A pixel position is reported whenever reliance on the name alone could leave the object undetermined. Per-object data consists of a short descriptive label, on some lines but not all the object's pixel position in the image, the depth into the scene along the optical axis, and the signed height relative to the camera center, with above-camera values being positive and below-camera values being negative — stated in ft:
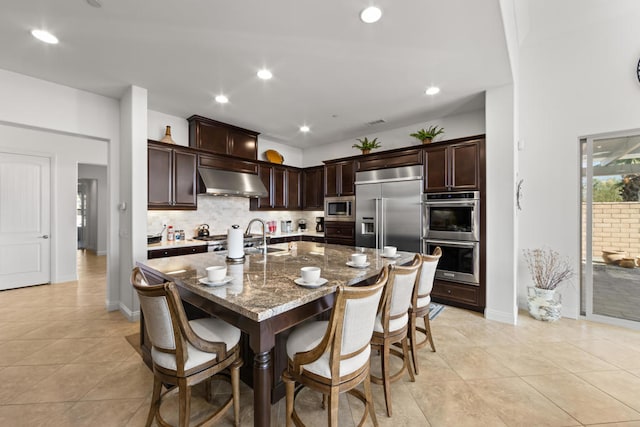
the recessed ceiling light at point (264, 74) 9.18 +4.91
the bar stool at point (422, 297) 6.94 -2.32
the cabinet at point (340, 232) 15.44 -1.22
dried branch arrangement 10.78 -2.36
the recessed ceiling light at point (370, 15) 6.32 +4.86
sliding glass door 10.06 -0.64
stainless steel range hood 13.25 +1.56
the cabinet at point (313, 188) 17.83 +1.65
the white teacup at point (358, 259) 6.70 -1.20
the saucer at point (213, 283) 4.95 -1.33
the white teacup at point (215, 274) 5.00 -1.18
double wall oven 11.17 -0.89
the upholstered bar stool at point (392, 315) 5.43 -2.24
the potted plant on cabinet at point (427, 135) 12.75 +3.73
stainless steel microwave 15.46 +0.26
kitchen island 4.02 -1.40
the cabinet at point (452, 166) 11.26 +2.04
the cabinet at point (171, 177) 11.66 +1.64
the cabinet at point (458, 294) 11.21 -3.66
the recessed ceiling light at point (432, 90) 10.43 +4.89
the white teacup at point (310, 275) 5.02 -1.19
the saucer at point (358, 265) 6.68 -1.34
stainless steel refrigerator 12.84 +0.22
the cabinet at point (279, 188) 16.71 +1.64
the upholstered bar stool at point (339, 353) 4.04 -2.36
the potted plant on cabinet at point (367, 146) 15.06 +3.78
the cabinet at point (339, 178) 15.46 +2.06
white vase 10.44 -3.69
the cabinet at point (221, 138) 13.69 +4.14
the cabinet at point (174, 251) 11.03 -1.71
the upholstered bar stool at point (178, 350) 4.26 -2.42
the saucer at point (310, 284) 4.93 -1.35
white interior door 13.96 -0.44
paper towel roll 7.32 -0.85
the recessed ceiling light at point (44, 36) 7.23 +4.92
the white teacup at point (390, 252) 8.07 -1.22
